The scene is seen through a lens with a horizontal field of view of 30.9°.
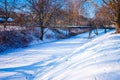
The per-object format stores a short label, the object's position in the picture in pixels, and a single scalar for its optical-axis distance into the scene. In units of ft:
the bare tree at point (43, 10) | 90.48
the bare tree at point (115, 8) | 75.96
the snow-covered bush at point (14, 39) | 61.03
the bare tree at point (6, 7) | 91.35
